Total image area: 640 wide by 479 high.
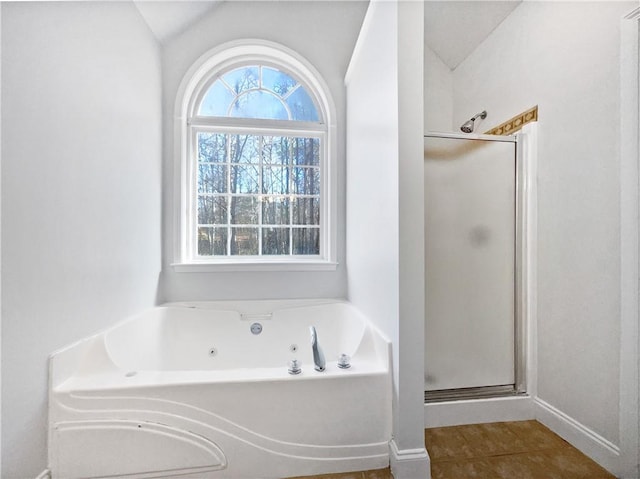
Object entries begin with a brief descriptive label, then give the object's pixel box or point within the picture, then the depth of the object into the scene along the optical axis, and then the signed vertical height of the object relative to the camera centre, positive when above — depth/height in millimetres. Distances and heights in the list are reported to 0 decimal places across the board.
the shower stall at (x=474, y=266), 1683 -167
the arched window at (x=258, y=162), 2359 +631
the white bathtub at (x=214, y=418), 1150 -736
